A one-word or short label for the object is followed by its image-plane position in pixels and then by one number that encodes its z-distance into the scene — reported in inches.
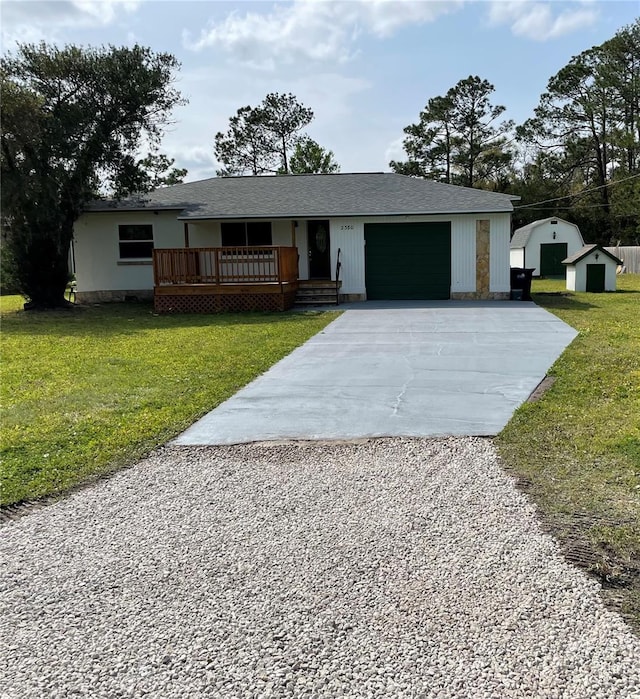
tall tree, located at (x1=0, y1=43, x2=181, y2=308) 587.5
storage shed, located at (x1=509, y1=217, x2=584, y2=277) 1244.5
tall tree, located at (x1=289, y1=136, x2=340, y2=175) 1644.9
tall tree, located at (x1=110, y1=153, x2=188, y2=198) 700.0
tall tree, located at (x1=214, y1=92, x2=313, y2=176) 1694.1
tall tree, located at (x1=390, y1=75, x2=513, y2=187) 1621.6
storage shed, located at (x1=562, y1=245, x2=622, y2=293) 775.1
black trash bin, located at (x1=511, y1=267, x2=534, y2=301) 667.4
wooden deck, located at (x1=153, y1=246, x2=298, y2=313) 612.1
